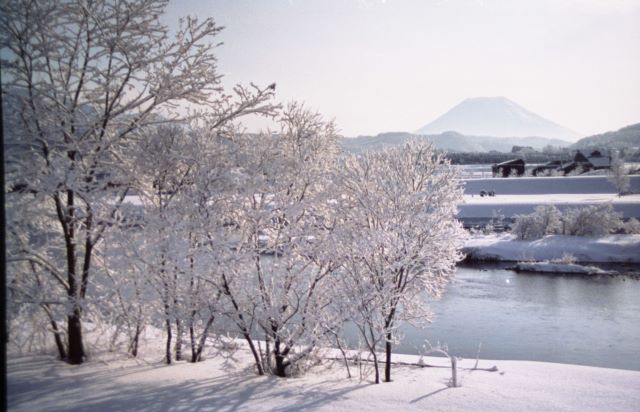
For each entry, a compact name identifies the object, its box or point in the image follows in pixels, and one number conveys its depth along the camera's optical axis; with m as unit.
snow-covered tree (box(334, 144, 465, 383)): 9.56
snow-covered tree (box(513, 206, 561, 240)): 32.81
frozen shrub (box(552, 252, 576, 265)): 27.64
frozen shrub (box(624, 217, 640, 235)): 32.34
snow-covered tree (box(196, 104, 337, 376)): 8.63
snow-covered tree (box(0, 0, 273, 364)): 8.09
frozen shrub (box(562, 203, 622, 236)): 32.31
